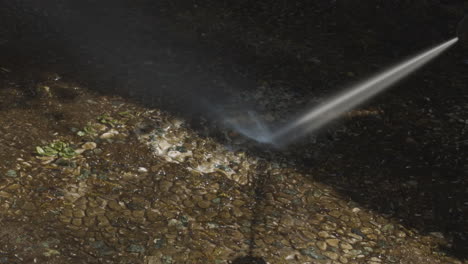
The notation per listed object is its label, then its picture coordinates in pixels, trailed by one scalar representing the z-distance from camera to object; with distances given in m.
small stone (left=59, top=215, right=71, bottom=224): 4.94
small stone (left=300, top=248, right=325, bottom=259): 4.90
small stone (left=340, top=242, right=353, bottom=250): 5.06
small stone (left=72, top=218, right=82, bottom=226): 4.93
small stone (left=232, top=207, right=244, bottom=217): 5.31
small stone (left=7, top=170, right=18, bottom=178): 5.34
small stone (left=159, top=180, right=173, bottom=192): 5.51
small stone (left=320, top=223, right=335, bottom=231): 5.25
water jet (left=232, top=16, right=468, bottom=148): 6.61
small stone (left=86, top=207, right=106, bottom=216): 5.09
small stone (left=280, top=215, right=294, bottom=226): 5.26
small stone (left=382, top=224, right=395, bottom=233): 5.30
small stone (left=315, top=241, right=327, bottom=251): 5.01
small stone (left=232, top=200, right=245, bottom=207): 5.45
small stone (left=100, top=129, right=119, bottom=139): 6.11
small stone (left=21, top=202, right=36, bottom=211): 5.00
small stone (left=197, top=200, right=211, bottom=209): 5.38
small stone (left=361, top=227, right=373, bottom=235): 5.26
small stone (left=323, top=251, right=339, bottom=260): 4.92
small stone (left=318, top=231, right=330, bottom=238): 5.16
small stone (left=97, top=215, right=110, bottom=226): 4.98
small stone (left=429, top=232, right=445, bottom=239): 5.24
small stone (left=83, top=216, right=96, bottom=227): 4.96
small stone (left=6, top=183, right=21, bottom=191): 5.18
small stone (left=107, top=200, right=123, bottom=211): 5.18
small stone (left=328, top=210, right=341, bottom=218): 5.43
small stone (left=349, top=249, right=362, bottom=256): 5.00
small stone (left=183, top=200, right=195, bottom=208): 5.36
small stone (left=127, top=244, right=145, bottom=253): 4.71
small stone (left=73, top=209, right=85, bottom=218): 5.04
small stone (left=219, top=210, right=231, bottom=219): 5.28
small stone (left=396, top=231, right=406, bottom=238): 5.23
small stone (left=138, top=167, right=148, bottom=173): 5.70
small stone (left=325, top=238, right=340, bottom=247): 5.07
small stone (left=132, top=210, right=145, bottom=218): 5.13
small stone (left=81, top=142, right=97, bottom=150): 5.91
